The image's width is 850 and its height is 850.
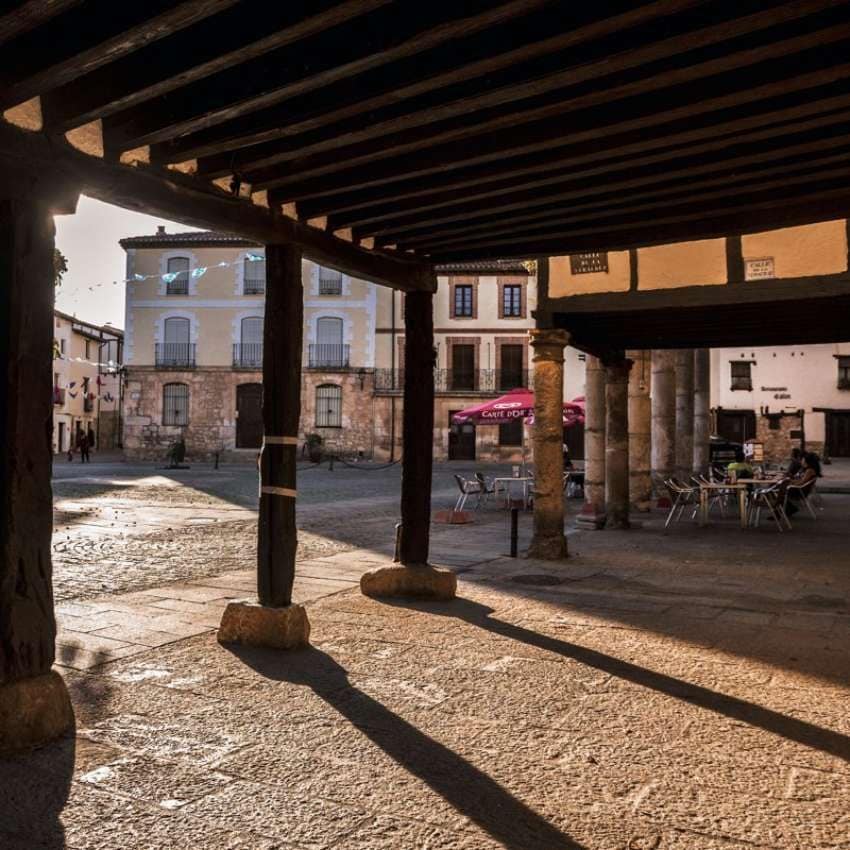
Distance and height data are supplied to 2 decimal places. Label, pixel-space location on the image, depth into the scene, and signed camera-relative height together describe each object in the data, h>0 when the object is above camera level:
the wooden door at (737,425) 33.78 +0.23
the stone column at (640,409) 13.21 +0.33
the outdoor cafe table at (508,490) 14.27 -1.02
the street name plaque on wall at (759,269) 7.75 +1.46
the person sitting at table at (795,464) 13.55 -0.53
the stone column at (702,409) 18.47 +0.47
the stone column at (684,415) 16.42 +0.31
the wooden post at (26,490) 3.38 -0.25
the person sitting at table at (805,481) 12.18 -0.70
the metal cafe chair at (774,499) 11.47 -0.92
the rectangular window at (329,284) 34.38 +5.81
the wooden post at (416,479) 6.36 -0.37
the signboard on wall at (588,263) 8.62 +1.69
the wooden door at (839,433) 33.00 -0.07
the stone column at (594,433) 12.86 -0.04
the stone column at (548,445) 8.45 -0.14
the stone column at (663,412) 15.05 +0.33
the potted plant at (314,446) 30.67 -0.61
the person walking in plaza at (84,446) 29.80 -0.60
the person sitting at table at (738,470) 13.67 -0.63
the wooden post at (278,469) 4.90 -0.23
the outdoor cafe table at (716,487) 11.55 -0.89
